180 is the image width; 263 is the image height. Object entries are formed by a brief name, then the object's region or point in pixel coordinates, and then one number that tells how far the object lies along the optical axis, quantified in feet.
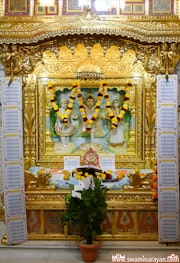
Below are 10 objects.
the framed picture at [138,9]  13.09
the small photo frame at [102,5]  13.14
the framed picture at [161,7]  12.97
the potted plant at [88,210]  10.55
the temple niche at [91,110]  14.40
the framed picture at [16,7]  13.10
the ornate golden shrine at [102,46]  11.77
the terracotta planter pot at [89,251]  10.67
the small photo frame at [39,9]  13.18
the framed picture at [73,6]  13.21
